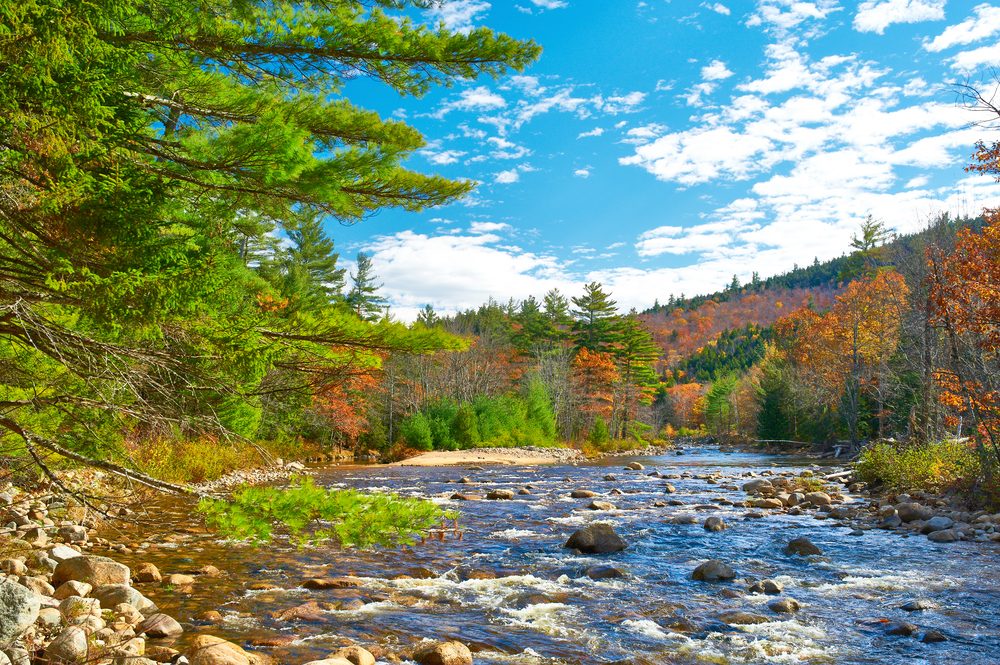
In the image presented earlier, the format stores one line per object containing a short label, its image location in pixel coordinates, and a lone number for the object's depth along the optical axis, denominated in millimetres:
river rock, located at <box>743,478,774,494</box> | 17500
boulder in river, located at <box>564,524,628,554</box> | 10070
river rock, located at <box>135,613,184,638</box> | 5471
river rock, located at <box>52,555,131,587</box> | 6406
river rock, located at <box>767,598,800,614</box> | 6955
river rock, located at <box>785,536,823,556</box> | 9789
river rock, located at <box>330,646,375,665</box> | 5074
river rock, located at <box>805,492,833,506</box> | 15055
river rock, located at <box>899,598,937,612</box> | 6980
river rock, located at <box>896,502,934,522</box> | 12289
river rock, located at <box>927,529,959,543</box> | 10453
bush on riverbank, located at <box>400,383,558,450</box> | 33094
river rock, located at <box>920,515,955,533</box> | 11164
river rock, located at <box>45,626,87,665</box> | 4305
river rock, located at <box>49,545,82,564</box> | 7029
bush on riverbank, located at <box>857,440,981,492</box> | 13609
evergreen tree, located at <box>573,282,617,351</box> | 50062
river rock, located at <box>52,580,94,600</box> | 5883
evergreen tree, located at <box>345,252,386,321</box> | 51428
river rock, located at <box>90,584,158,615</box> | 5875
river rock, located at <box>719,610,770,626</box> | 6547
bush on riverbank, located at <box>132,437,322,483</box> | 14086
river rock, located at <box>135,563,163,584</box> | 7184
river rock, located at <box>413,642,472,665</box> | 5225
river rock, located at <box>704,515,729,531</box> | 12094
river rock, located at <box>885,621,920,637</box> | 6212
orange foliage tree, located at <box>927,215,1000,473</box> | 9930
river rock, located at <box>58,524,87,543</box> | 8695
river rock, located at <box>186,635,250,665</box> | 4629
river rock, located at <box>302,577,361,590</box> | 7453
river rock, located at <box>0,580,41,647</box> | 4070
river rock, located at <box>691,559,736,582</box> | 8367
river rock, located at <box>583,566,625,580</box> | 8523
